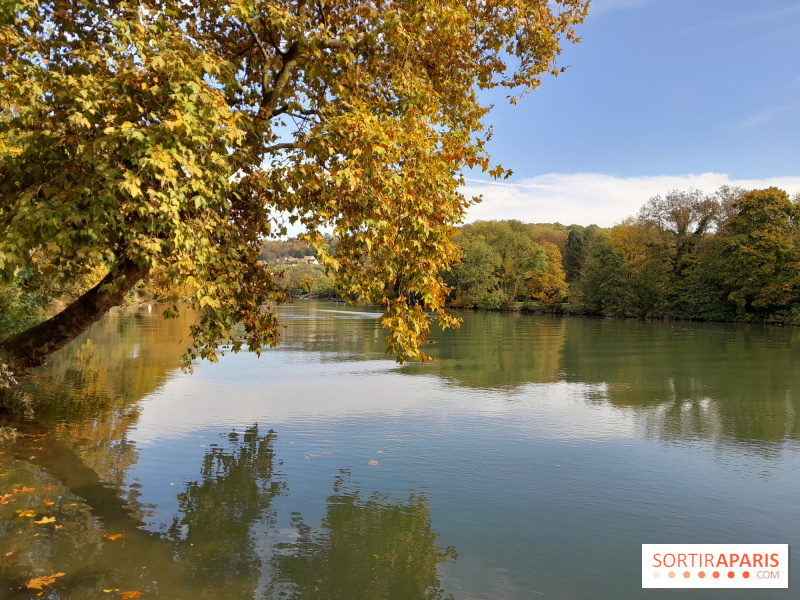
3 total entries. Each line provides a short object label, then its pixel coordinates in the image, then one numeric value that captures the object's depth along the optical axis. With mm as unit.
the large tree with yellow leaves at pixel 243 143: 6949
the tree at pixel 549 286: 82562
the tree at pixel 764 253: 53094
